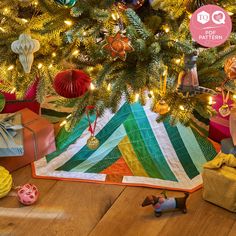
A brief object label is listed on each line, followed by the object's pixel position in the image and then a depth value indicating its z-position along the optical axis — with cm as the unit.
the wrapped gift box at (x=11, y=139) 156
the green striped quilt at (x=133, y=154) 156
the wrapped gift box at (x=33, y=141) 163
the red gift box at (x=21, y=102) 184
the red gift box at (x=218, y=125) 167
